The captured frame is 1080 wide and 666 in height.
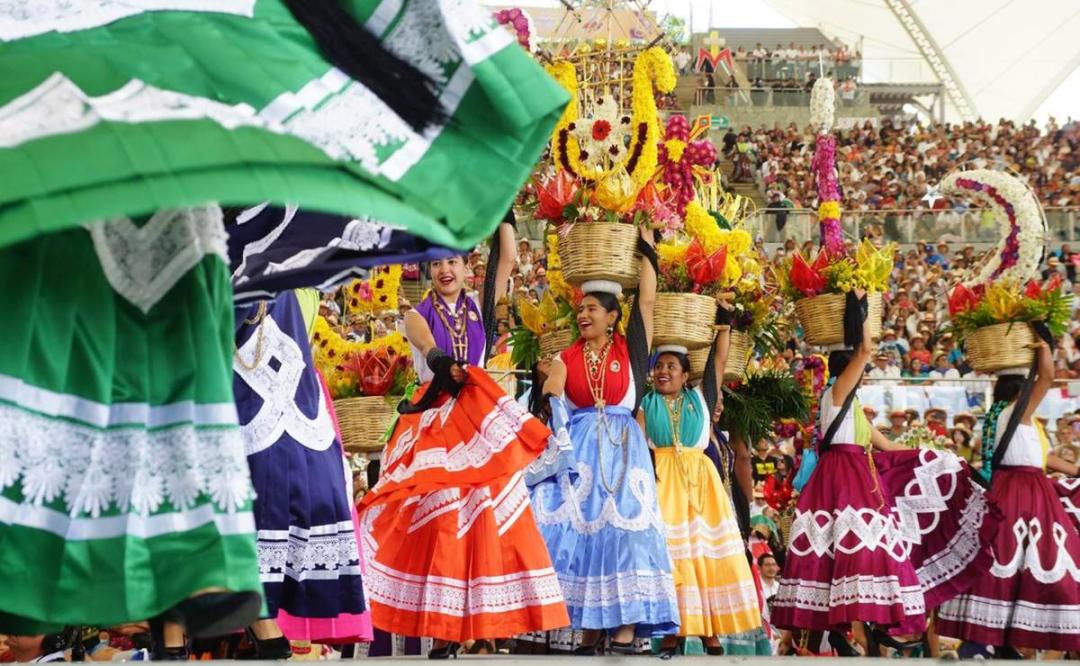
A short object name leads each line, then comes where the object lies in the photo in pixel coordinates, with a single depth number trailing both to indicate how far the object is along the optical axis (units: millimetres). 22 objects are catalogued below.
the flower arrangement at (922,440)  11219
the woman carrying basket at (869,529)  8461
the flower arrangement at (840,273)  9055
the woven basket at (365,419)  7922
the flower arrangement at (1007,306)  9438
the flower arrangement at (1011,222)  10000
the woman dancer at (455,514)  6676
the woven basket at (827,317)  9023
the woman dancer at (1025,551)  8867
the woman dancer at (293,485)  5664
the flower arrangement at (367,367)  7824
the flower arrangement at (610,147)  7941
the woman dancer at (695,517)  8148
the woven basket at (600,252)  7828
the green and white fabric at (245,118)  2924
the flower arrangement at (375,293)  8023
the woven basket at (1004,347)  9414
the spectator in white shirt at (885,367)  14820
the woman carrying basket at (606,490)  7320
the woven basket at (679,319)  8531
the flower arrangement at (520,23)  7441
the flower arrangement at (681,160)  8570
